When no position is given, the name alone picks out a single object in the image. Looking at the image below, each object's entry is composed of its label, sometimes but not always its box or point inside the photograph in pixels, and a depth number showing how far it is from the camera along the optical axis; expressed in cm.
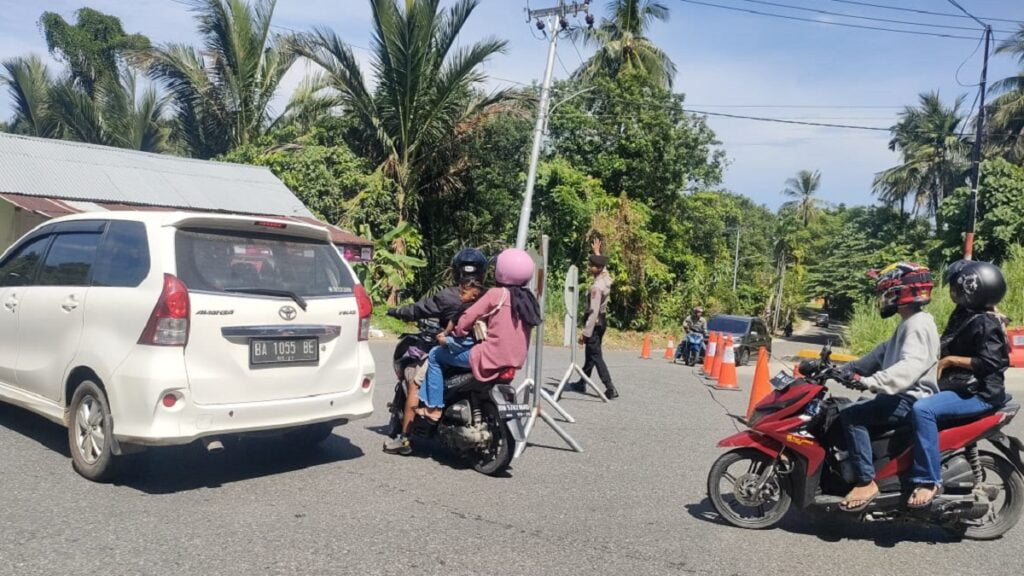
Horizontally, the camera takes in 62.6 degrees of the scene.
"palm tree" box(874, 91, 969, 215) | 4553
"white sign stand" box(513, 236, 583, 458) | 753
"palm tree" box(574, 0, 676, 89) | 3488
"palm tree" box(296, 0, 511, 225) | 2278
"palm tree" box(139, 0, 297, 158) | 2639
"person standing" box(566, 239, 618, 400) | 1059
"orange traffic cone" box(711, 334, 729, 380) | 1486
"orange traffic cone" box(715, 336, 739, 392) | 1333
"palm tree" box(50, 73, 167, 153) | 3262
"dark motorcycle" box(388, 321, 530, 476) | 633
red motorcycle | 515
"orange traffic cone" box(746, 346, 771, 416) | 1041
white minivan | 524
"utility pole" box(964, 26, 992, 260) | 2277
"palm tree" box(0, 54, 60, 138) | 3519
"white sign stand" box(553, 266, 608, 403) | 930
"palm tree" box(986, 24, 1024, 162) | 4041
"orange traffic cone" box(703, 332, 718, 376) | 1564
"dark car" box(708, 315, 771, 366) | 2242
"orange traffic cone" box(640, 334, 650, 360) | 2058
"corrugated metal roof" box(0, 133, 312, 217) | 1764
